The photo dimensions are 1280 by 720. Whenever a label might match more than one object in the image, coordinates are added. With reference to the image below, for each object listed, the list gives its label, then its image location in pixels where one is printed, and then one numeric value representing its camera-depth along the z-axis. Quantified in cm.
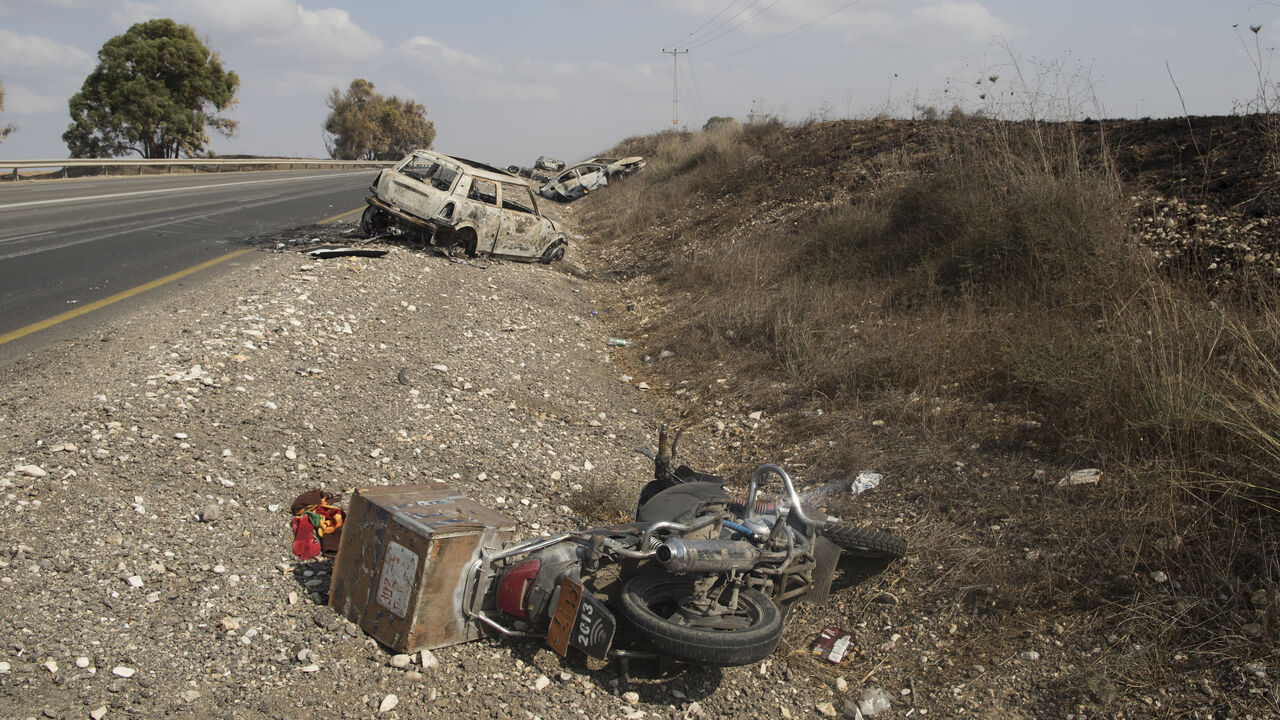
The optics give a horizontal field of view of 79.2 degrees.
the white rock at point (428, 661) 303
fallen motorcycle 285
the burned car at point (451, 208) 996
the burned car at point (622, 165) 2473
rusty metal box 305
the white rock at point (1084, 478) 402
